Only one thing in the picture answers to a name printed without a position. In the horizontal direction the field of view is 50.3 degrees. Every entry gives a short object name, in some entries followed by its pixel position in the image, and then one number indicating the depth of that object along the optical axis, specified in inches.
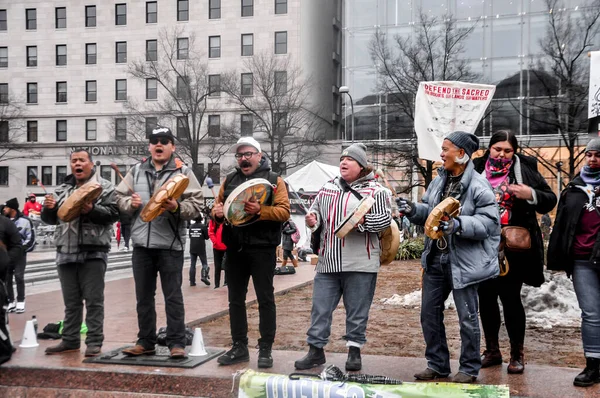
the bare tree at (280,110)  1638.8
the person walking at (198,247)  540.4
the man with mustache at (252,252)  229.5
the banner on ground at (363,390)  186.1
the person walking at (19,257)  393.7
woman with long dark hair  213.8
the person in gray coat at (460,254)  196.9
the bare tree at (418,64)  1122.0
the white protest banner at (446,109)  333.7
